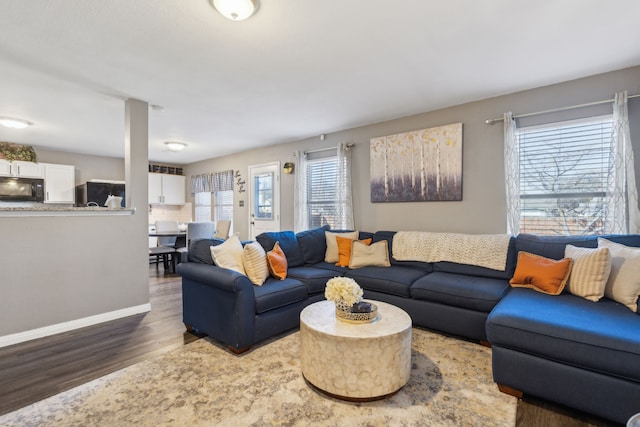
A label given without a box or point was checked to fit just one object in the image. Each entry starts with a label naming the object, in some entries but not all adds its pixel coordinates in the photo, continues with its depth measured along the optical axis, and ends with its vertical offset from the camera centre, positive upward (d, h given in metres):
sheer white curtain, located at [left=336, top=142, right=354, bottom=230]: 4.57 +0.36
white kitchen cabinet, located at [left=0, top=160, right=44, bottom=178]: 5.26 +0.84
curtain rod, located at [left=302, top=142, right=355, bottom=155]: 4.62 +1.04
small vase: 2.00 -0.62
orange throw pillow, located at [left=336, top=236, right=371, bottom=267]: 3.72 -0.47
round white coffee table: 1.78 -0.87
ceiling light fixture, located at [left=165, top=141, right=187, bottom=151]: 5.44 +1.25
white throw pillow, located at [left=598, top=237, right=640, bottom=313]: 2.07 -0.47
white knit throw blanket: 3.04 -0.39
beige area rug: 1.67 -1.13
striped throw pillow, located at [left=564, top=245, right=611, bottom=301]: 2.24 -0.48
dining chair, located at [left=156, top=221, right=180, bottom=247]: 6.19 -0.30
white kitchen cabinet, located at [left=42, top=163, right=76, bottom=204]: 5.75 +0.62
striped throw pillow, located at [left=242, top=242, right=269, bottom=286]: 2.78 -0.47
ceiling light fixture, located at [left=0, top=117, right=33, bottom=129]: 4.00 +1.26
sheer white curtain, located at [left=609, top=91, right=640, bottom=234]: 2.69 +0.28
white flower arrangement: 1.96 -0.51
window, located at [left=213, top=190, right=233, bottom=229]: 6.89 +0.21
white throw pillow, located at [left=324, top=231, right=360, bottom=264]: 3.91 -0.41
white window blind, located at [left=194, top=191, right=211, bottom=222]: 7.48 +0.20
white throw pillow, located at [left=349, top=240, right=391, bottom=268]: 3.59 -0.51
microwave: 5.21 +0.47
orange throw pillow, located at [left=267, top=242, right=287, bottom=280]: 3.02 -0.52
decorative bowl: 1.98 -0.68
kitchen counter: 2.71 +0.04
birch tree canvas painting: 3.68 +0.61
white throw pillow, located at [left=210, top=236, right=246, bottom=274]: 2.75 -0.39
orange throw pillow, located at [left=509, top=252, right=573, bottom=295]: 2.42 -0.52
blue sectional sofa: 1.64 -0.73
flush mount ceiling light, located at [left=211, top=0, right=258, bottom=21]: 1.81 +1.26
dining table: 5.57 -0.42
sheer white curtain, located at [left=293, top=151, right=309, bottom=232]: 5.21 +0.28
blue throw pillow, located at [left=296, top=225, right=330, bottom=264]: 3.83 -0.41
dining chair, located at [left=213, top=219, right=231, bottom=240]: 6.02 -0.30
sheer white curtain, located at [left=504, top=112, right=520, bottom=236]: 3.25 +0.41
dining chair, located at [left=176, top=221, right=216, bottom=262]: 5.49 -0.29
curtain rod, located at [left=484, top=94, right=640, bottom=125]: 2.80 +1.01
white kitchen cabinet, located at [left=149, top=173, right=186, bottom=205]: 7.31 +0.63
